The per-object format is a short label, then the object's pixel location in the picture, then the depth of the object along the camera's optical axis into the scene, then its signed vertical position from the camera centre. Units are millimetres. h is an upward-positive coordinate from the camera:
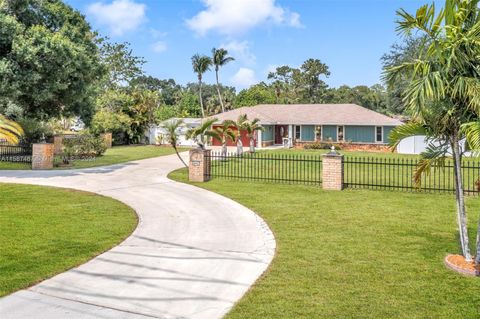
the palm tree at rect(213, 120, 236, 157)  23238 +856
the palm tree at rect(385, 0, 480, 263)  6176 +1152
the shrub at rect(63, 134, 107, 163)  27323 +113
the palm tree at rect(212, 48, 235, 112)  55531 +12528
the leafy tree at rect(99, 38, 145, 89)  48875 +10902
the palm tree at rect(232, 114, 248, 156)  28139 +1578
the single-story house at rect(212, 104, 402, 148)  36656 +2211
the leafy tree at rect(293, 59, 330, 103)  69688 +11858
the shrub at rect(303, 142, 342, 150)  36909 +100
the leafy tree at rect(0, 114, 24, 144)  12070 +571
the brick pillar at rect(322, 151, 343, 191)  14969 -902
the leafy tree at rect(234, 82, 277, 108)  61812 +7853
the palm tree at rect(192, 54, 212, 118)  54781 +11552
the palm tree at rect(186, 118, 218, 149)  19266 +775
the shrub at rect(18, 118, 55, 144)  28141 +1339
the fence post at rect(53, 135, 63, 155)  30147 +441
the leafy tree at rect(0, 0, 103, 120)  18219 +4397
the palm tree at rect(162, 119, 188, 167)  20016 +894
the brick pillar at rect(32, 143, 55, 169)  22391 -340
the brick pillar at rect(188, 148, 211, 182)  17422 -787
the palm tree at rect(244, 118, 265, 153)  29567 +1476
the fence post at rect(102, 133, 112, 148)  38688 +1013
